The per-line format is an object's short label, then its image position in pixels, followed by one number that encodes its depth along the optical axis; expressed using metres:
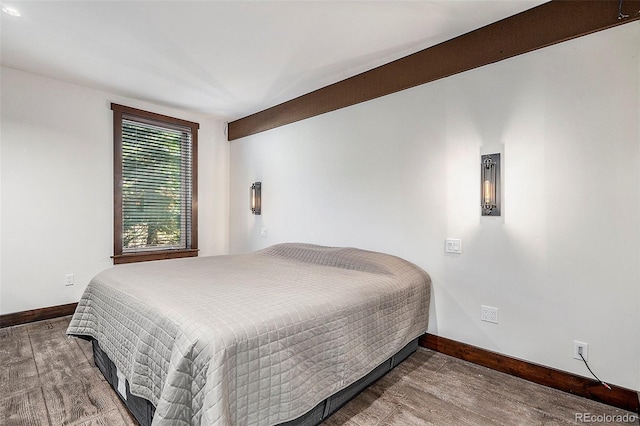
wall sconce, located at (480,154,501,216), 2.36
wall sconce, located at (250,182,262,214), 4.47
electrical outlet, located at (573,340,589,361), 2.01
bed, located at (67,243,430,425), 1.28
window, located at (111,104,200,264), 3.92
